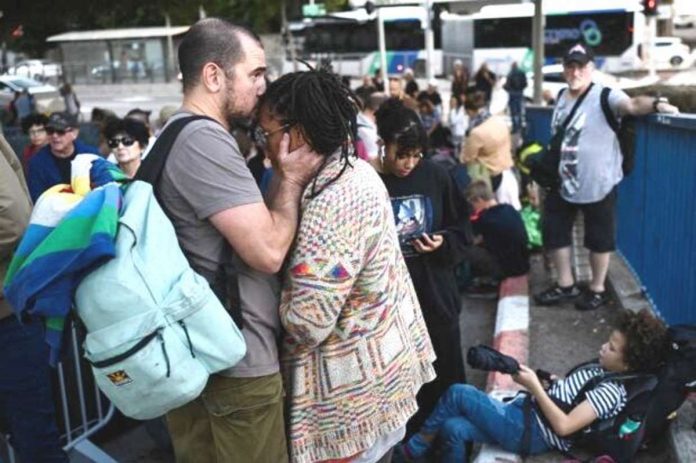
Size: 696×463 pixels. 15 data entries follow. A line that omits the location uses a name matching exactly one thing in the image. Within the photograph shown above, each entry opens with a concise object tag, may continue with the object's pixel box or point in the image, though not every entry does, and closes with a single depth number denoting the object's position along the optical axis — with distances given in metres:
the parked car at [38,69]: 36.89
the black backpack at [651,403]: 3.25
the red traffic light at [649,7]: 13.30
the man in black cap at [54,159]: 5.79
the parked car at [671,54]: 32.59
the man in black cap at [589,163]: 5.16
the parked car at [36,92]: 21.51
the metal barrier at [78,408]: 3.91
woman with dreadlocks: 2.16
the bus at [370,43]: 33.62
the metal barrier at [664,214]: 4.24
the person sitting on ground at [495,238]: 6.43
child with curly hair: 3.39
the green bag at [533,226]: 7.41
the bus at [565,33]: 28.89
